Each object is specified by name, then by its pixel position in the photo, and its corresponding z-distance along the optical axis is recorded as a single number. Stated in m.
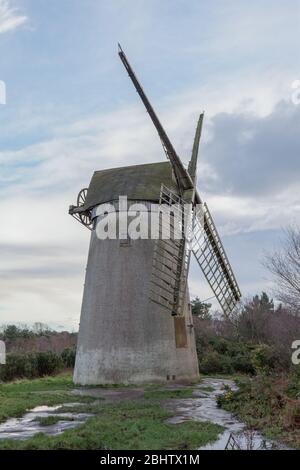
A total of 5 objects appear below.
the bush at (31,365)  23.27
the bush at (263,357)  15.18
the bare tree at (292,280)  17.23
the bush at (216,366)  23.83
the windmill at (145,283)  17.20
